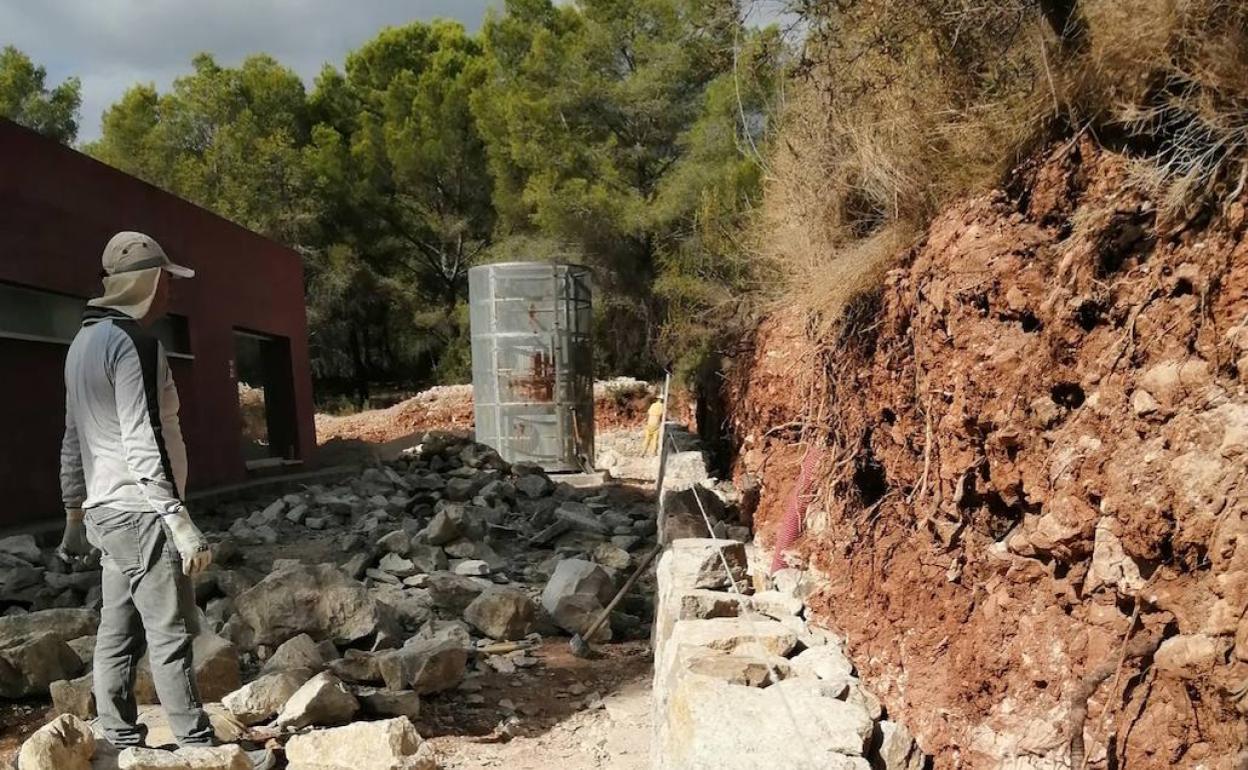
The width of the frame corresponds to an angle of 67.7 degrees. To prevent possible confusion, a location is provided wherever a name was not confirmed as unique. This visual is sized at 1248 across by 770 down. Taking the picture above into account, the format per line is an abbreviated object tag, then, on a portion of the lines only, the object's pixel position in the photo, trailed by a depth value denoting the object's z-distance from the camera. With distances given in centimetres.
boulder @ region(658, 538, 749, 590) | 467
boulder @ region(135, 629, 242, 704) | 457
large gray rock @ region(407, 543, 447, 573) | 796
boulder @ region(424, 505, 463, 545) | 865
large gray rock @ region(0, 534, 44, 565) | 715
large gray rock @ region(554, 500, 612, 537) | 991
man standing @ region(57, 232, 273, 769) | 357
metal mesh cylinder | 1430
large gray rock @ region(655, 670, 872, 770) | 262
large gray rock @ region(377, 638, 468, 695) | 496
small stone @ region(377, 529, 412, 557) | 812
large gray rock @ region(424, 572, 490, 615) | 693
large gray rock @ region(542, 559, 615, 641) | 651
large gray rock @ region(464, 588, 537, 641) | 633
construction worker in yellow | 1783
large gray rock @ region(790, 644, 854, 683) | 339
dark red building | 848
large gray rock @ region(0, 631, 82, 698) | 465
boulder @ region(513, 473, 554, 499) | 1246
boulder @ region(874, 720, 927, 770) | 275
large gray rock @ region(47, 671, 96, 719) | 442
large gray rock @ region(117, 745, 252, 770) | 346
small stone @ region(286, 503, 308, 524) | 1045
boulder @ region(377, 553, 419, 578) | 779
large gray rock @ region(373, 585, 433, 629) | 644
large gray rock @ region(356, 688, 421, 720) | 473
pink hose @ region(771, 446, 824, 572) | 480
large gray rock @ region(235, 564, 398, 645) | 557
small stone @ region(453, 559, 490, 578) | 804
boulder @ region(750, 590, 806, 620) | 429
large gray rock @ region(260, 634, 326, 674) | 495
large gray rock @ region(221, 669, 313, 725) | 436
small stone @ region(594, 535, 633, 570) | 808
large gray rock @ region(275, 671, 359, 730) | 439
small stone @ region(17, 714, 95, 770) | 327
